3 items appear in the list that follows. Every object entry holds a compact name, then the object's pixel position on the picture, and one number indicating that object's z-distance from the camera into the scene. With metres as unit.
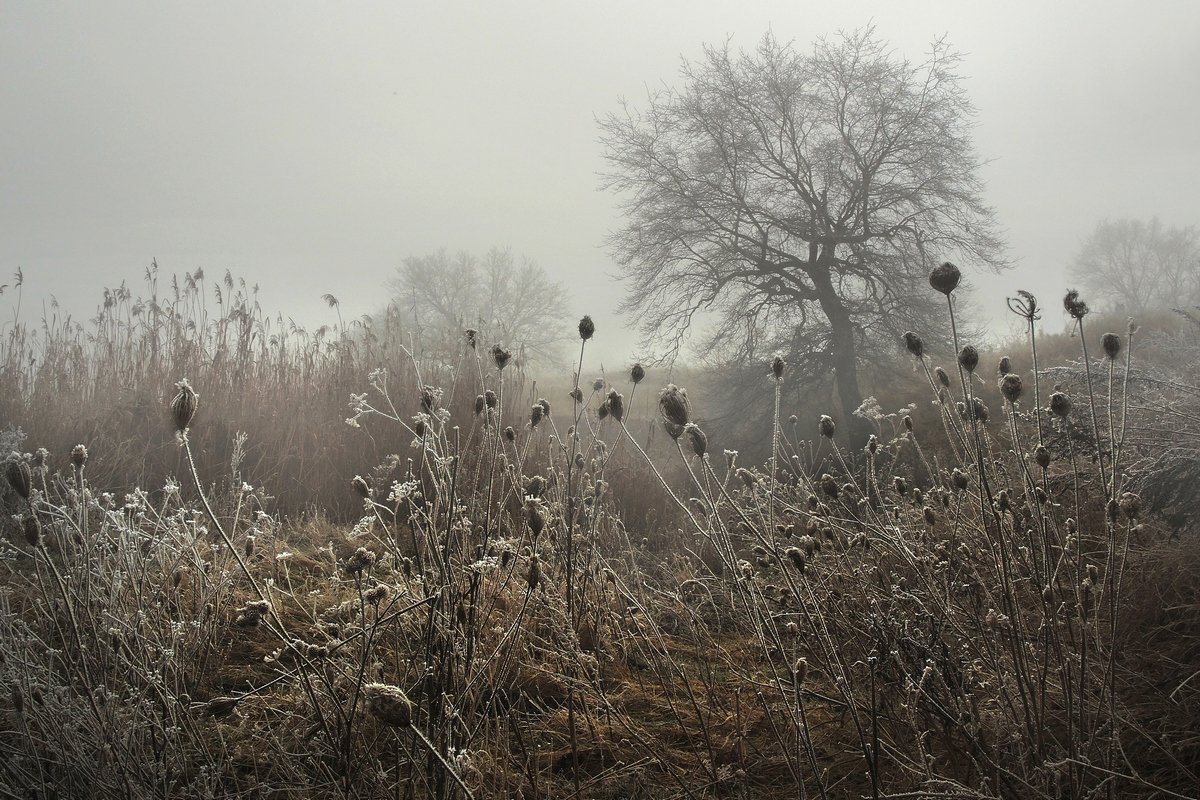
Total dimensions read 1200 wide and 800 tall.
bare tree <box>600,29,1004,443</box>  14.66
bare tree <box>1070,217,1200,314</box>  37.78
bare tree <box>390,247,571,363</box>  32.97
